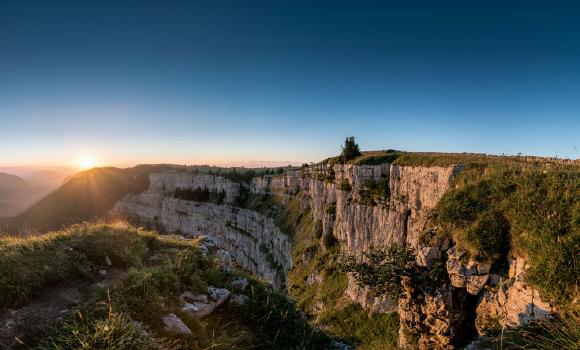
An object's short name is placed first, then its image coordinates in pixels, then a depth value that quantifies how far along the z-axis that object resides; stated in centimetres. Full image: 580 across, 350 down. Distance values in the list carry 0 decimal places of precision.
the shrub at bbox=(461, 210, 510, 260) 1560
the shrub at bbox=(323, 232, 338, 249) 3940
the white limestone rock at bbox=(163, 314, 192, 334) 724
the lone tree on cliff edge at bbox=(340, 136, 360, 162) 4034
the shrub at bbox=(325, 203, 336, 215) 4043
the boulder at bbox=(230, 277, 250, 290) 1054
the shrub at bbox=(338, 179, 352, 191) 3698
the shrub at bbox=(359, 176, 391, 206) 3130
